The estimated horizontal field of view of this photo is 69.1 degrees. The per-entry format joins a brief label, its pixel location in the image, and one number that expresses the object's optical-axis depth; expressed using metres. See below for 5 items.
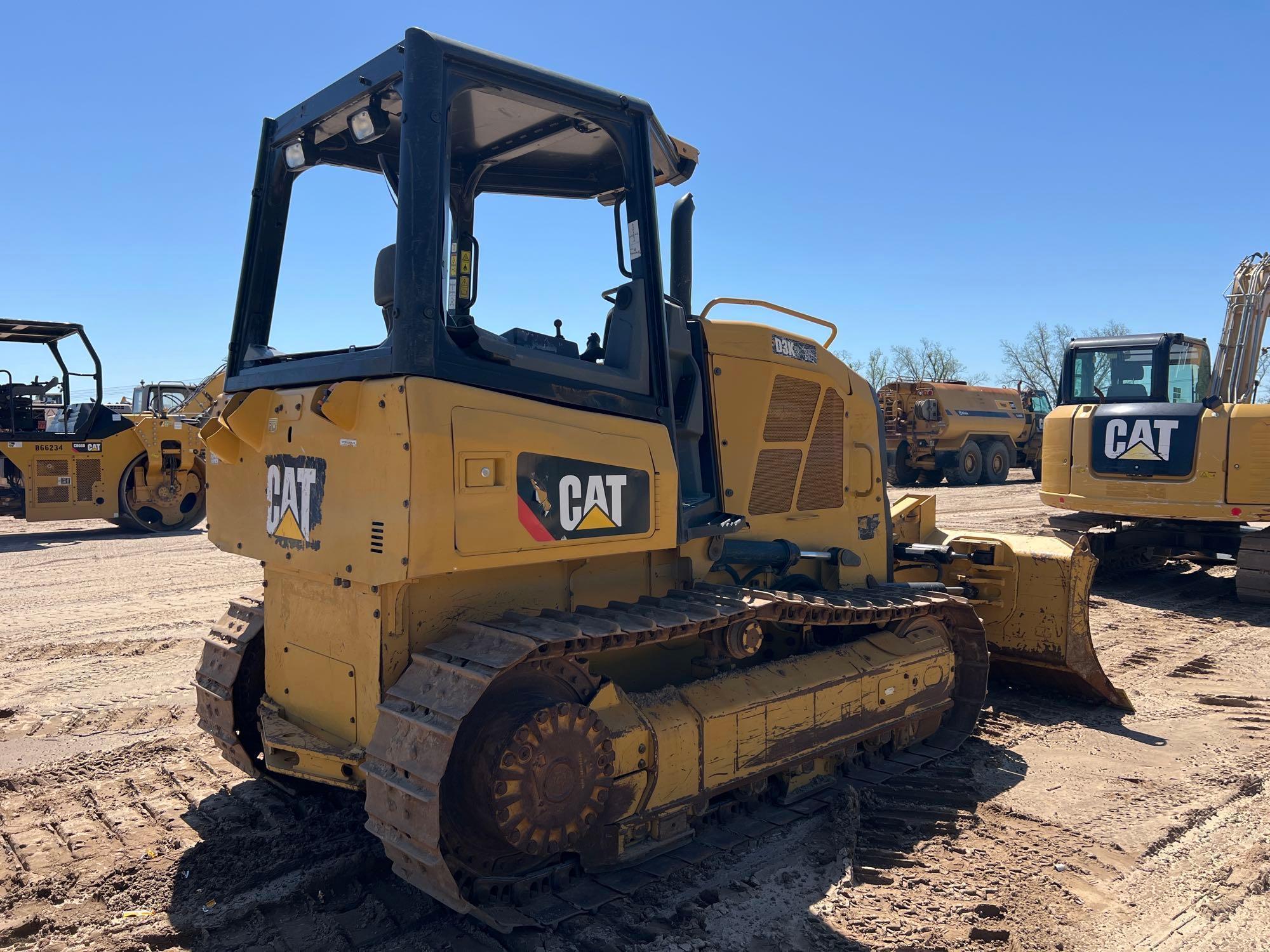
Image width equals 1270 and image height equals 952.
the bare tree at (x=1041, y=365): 60.34
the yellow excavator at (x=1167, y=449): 9.38
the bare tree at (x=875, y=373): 65.46
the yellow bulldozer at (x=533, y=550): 3.11
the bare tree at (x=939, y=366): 66.25
